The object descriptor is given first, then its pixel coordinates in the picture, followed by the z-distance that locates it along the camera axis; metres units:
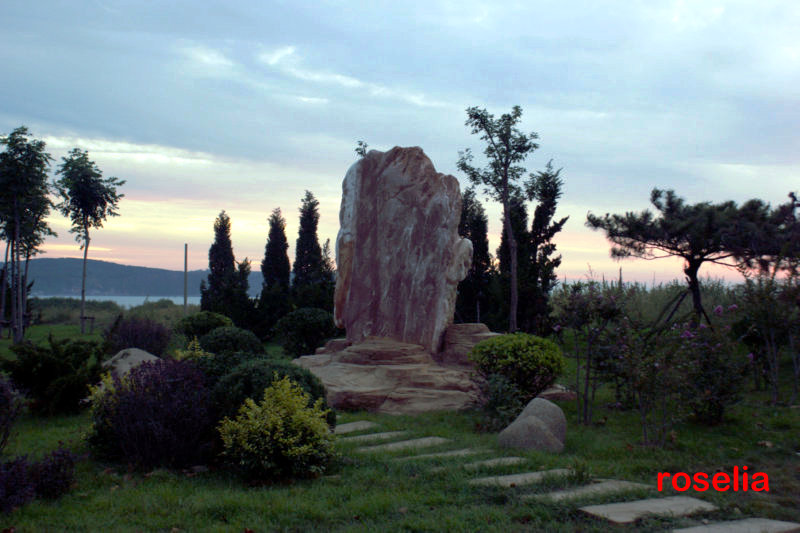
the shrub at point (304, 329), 14.64
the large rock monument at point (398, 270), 10.89
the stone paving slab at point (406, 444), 6.18
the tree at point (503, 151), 17.66
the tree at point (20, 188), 15.57
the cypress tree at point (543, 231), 17.95
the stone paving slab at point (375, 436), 6.81
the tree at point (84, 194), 19.39
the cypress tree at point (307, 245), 24.60
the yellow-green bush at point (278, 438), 5.02
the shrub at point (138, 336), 13.62
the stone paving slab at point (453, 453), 5.68
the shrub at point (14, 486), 4.15
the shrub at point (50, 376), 8.52
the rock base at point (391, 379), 9.23
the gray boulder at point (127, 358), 9.43
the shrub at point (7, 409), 5.04
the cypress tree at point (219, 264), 21.63
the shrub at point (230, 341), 11.58
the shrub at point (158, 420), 5.46
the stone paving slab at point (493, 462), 5.13
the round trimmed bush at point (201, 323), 15.33
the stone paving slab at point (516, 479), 4.64
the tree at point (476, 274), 20.38
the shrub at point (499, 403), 7.45
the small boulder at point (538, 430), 6.06
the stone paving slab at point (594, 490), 4.25
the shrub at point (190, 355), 7.37
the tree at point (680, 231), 12.38
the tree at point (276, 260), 24.67
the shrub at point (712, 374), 7.03
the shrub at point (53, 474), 4.59
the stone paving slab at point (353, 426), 7.51
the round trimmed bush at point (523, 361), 8.36
